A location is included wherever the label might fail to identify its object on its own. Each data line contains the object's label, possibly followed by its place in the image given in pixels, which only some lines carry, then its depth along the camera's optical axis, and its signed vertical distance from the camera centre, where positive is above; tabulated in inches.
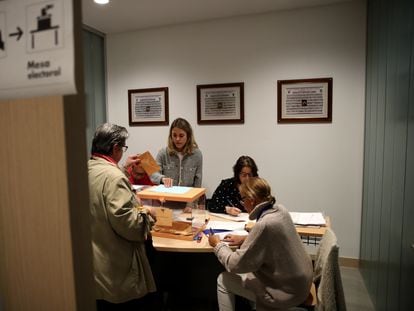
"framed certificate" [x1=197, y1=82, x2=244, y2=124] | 140.1 +14.4
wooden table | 71.5 -27.3
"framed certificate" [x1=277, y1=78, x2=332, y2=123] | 128.8 +14.2
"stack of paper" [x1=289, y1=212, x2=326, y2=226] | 84.8 -25.6
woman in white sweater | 59.5 -25.7
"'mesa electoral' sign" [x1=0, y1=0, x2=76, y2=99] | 21.9 +6.6
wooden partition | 23.0 -5.6
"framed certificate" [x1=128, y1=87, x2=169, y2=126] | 152.7 +14.1
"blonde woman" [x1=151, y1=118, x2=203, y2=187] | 121.6 -10.4
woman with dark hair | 106.8 -21.1
